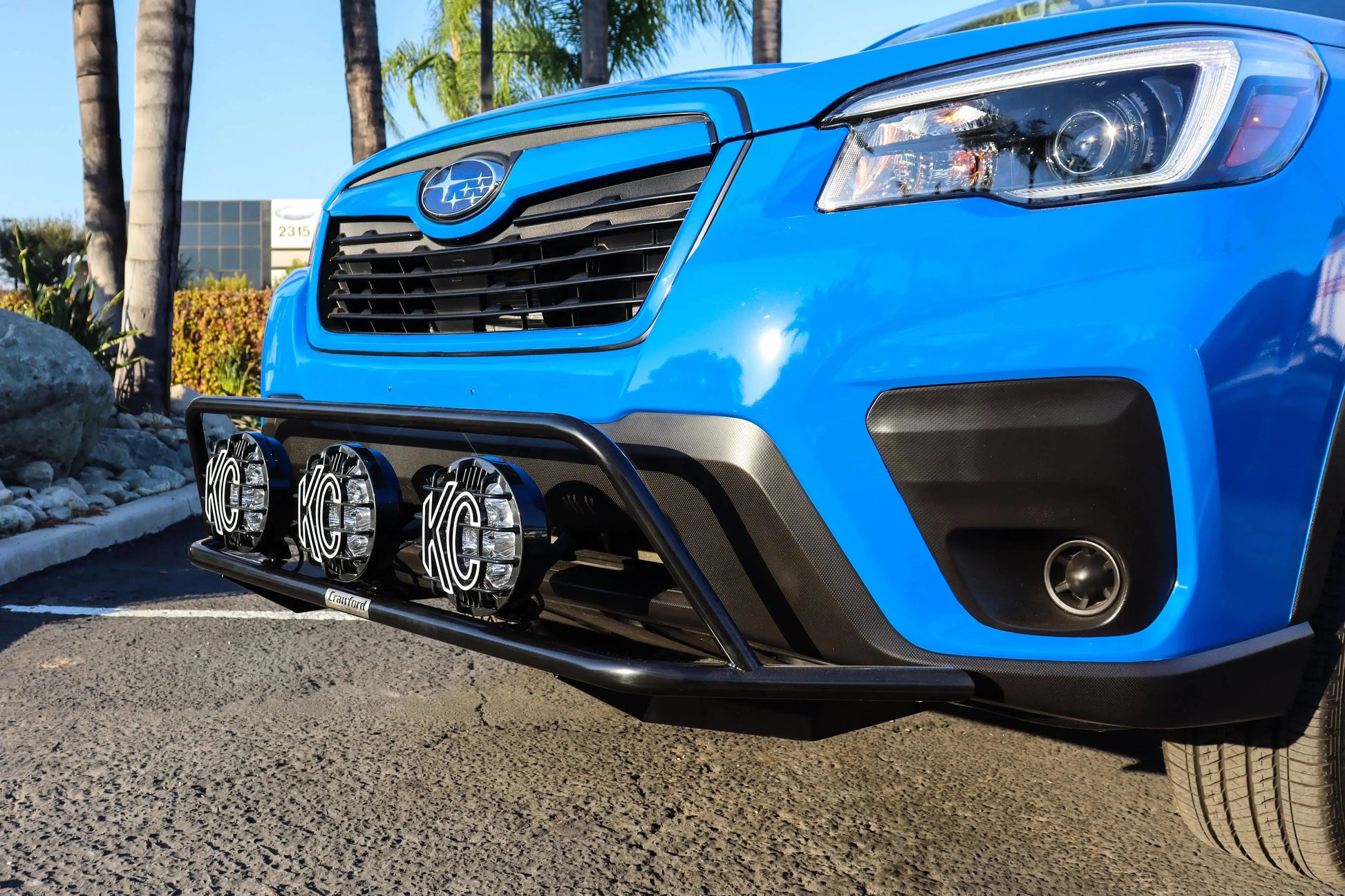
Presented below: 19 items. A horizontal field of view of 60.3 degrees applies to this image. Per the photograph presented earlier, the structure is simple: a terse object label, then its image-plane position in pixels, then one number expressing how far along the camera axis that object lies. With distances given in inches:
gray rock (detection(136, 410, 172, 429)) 339.0
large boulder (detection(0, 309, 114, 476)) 243.8
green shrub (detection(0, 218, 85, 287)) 978.7
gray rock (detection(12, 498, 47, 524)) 225.5
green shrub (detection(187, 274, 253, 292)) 809.5
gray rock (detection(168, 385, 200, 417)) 392.6
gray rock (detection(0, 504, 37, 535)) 214.1
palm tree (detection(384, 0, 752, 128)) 1008.9
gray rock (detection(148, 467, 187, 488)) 287.6
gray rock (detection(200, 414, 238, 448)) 327.3
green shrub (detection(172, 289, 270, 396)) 546.3
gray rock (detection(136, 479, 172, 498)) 274.4
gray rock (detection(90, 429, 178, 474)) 293.0
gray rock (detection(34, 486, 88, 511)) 235.8
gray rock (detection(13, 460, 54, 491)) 250.7
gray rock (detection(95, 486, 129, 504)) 261.3
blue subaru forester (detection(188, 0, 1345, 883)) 64.9
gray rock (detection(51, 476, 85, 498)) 254.2
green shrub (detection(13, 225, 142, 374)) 317.7
